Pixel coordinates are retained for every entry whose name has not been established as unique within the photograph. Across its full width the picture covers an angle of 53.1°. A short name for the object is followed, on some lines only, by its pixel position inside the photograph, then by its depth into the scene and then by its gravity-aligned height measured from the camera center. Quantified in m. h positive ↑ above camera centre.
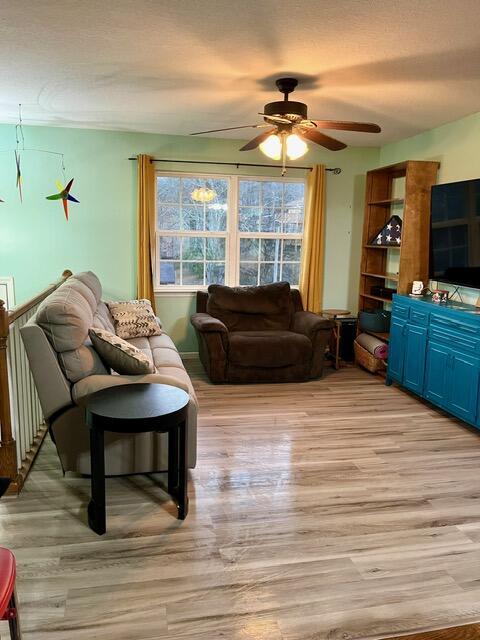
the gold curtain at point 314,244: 5.72 +0.17
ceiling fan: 3.23 +0.89
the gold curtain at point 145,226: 5.32 +0.33
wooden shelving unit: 4.80 +0.38
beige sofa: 2.64 -0.74
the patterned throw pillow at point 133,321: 4.50 -0.62
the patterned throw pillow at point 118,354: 2.81 -0.58
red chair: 1.32 -0.94
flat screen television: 4.03 +0.25
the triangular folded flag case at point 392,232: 5.23 +0.30
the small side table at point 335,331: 5.56 -0.84
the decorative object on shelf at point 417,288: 4.75 -0.27
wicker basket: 5.25 -1.12
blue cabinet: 3.77 -0.80
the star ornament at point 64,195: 5.25 +0.64
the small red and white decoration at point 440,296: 4.45 -0.33
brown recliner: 4.83 -0.81
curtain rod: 5.50 +1.08
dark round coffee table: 2.27 -0.77
